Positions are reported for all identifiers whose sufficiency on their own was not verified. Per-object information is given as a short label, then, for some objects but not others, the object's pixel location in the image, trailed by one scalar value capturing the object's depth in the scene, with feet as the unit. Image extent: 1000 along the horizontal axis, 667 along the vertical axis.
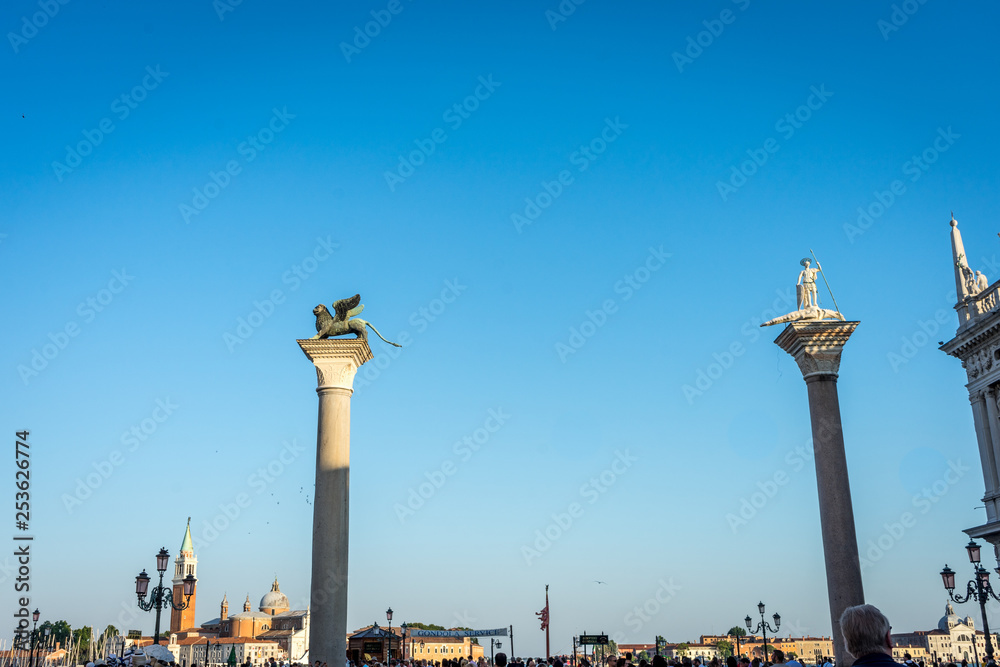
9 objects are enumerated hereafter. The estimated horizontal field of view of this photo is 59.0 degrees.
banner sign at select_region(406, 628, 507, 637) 342.34
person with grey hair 12.66
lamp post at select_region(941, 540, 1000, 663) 78.02
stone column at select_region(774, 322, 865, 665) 51.24
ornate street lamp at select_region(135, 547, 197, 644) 84.02
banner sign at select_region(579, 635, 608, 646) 109.70
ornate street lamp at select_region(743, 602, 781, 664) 119.48
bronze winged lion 65.51
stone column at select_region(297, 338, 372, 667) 58.08
